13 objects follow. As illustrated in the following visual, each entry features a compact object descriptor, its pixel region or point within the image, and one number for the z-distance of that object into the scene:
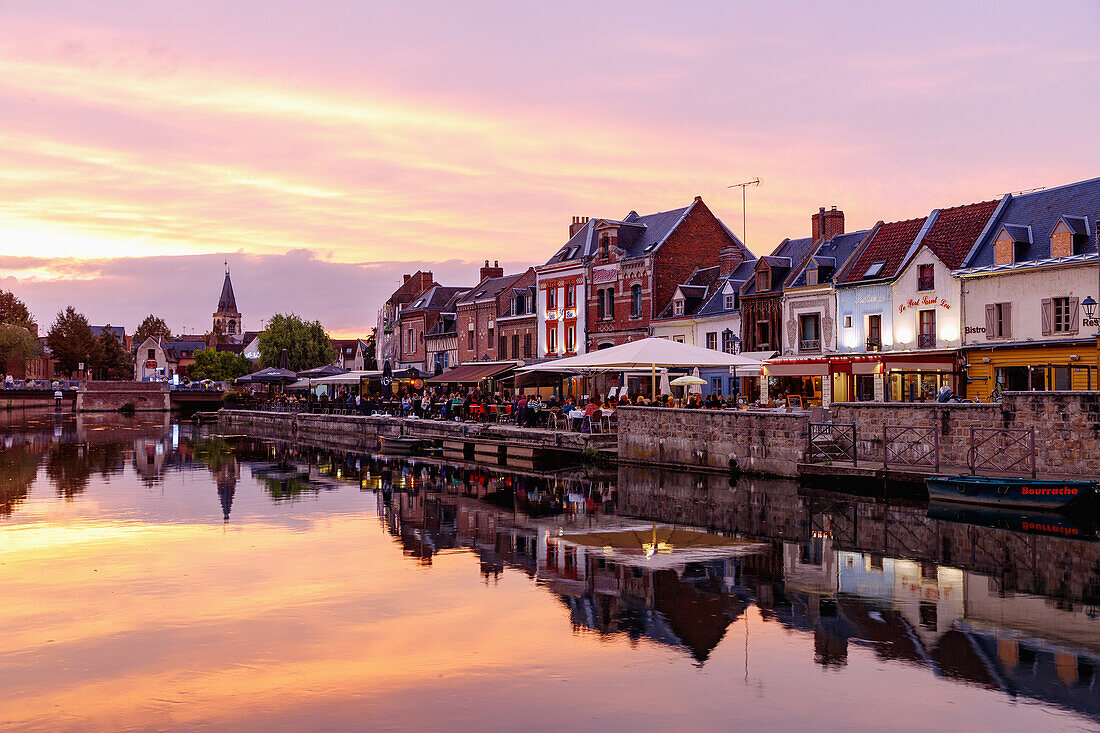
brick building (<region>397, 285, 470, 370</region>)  76.06
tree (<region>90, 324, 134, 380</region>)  119.38
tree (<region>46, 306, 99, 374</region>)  114.56
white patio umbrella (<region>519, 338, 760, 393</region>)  29.55
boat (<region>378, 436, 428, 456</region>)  43.25
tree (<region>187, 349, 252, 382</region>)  135.88
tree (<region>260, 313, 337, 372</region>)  93.69
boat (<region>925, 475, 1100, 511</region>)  20.02
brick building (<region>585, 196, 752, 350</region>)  52.72
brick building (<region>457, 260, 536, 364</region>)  66.00
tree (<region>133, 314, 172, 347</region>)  189.88
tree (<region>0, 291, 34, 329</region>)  115.76
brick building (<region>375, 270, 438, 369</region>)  81.94
